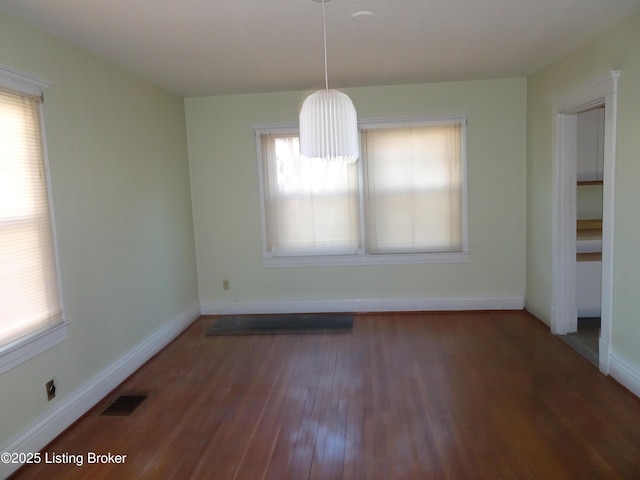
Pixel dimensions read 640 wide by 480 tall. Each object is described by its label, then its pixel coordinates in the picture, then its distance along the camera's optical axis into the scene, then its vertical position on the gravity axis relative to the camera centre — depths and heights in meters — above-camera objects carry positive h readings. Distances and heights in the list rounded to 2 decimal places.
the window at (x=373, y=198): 4.71 +0.07
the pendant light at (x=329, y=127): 2.10 +0.39
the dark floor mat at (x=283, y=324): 4.45 -1.24
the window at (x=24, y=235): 2.40 -0.09
